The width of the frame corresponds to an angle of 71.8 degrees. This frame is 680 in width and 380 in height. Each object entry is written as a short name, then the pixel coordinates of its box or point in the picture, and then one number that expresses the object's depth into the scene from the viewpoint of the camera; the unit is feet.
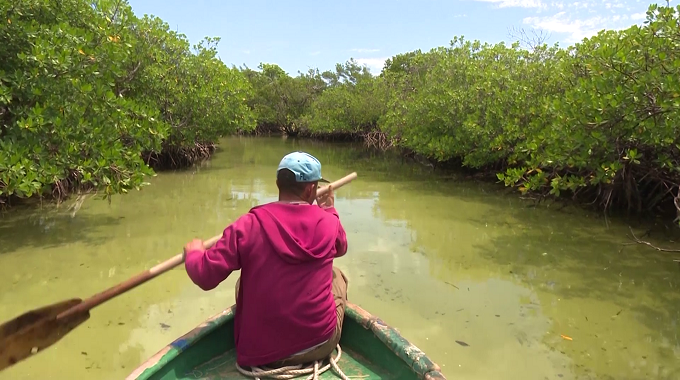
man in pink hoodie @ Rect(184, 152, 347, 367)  6.22
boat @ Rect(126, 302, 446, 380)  7.22
